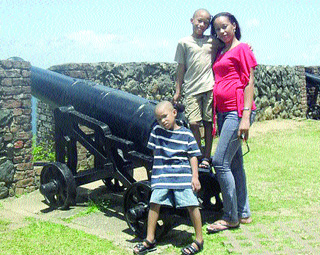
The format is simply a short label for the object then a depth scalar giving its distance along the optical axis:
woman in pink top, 4.22
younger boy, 4.01
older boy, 4.46
